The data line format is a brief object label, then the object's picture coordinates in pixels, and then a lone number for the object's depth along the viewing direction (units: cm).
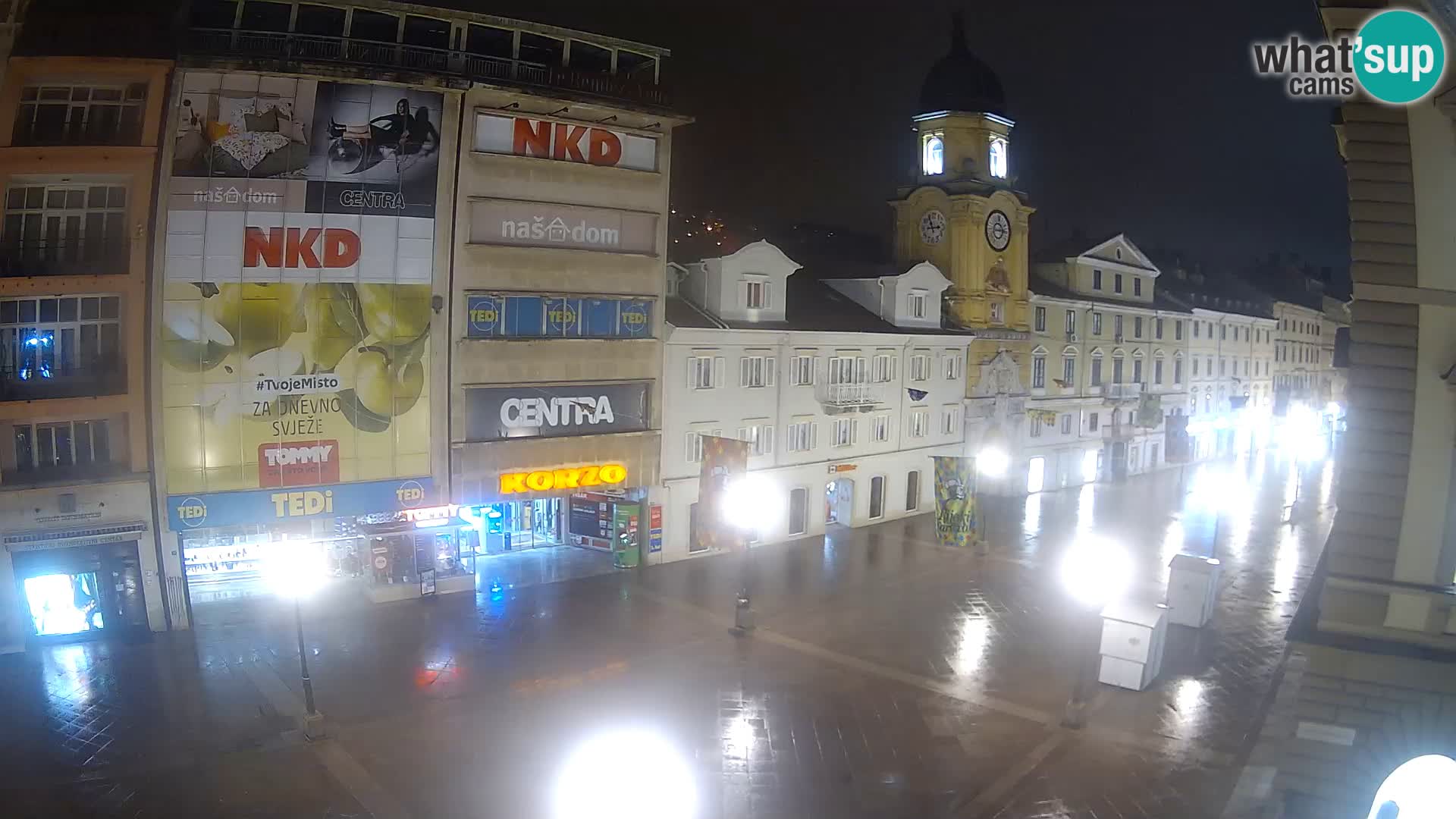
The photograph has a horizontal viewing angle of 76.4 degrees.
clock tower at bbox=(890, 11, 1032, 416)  4366
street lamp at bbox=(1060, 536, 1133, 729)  1914
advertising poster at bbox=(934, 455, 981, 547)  3422
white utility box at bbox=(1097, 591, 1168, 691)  2062
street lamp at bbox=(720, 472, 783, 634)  3234
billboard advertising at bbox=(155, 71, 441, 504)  2381
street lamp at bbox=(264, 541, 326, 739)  1808
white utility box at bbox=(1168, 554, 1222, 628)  2505
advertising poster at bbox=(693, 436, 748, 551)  2638
